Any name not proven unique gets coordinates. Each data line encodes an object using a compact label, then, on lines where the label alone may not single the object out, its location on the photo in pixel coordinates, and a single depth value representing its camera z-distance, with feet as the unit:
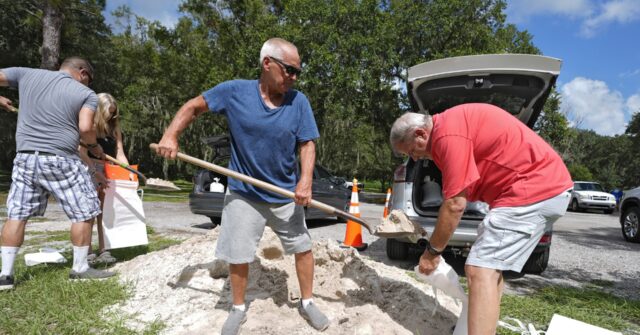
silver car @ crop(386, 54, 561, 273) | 12.57
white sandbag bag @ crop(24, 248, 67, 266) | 12.85
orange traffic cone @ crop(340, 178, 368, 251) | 19.36
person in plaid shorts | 10.65
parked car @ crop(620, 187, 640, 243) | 26.78
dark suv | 22.63
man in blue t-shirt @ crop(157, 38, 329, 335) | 8.64
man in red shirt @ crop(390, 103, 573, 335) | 7.10
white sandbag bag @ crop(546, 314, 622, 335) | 7.96
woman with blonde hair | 12.62
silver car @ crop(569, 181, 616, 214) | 56.29
